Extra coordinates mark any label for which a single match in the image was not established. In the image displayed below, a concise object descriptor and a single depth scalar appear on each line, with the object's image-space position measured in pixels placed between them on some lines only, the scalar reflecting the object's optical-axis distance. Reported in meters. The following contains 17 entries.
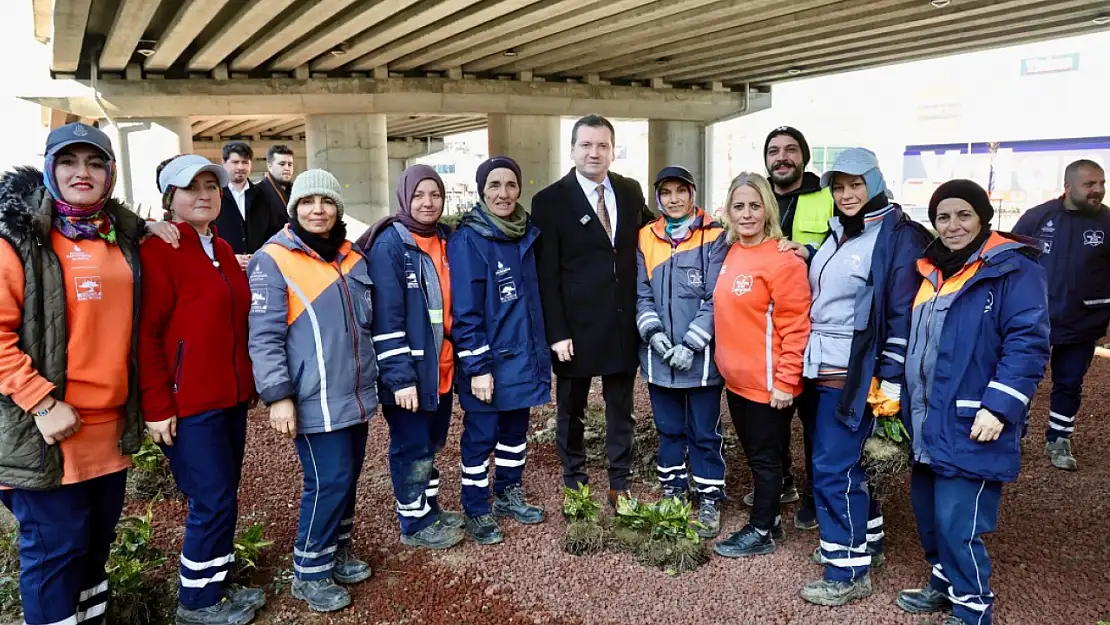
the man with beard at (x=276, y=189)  6.43
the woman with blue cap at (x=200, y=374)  2.93
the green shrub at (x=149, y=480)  4.70
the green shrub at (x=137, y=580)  3.19
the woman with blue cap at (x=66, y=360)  2.53
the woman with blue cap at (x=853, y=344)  3.24
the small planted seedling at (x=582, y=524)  3.94
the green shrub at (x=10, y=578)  3.26
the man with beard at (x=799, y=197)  3.88
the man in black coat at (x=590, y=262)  4.12
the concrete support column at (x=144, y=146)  17.81
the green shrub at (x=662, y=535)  3.77
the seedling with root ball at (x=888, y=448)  3.33
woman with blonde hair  3.51
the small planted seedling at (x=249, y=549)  3.59
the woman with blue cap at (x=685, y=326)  3.91
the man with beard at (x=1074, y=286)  5.07
